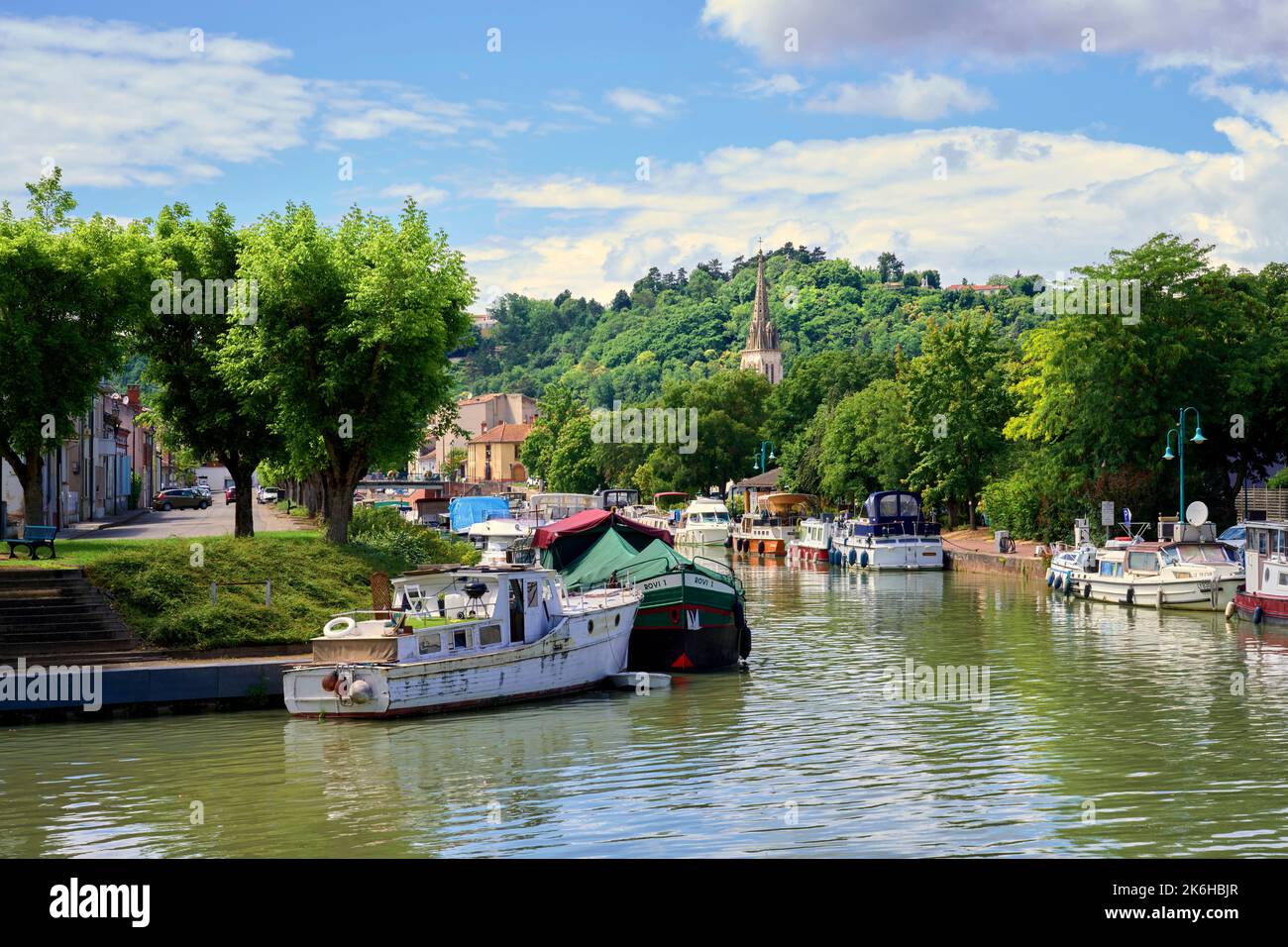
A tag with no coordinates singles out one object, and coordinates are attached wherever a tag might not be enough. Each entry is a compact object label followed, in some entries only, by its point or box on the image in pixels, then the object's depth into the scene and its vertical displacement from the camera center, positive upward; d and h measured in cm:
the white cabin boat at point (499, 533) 6341 -215
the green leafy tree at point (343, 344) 4175 +455
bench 3459 -119
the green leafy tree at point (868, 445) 10031 +308
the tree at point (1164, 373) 6450 +519
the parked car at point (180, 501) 9475 -77
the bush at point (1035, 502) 7025 -115
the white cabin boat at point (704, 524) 10900 -320
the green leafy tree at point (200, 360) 4681 +456
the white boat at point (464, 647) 2820 -361
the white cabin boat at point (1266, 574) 4478 -318
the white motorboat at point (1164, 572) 5091 -361
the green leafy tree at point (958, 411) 9019 +487
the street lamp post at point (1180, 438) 5392 +180
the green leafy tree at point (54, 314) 4069 +554
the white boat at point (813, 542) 9000 -396
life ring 2879 -306
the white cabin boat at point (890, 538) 7800 -328
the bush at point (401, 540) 4594 -184
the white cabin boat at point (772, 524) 10125 -316
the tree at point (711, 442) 14525 +471
